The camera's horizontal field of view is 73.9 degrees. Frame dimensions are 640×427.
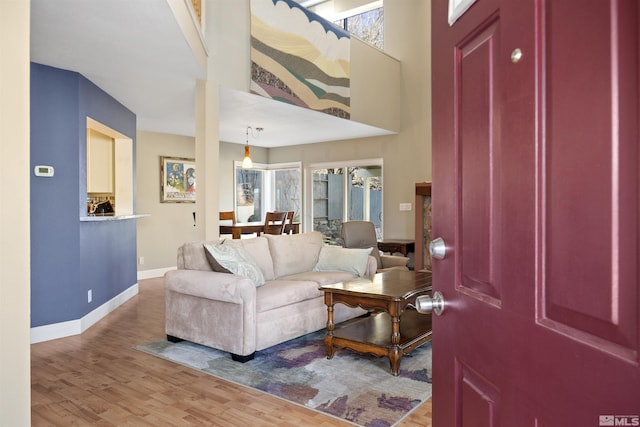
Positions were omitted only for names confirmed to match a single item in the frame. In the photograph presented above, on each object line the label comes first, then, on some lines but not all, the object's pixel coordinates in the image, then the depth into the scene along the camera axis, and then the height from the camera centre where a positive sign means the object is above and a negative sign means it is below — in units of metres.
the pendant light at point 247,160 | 6.42 +0.78
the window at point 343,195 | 7.90 +0.32
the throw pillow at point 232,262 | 3.46 -0.42
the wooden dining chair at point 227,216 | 7.10 -0.08
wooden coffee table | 2.96 -0.90
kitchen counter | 4.11 -0.07
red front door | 0.51 +0.00
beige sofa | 3.21 -0.75
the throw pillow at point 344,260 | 4.47 -0.52
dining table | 6.34 -0.27
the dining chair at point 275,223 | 6.76 -0.18
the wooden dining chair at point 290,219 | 7.33 -0.13
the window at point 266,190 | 8.72 +0.45
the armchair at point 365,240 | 5.44 -0.38
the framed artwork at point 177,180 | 7.13 +0.55
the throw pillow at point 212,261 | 3.47 -0.41
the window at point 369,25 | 7.88 +3.59
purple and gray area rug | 2.47 -1.13
